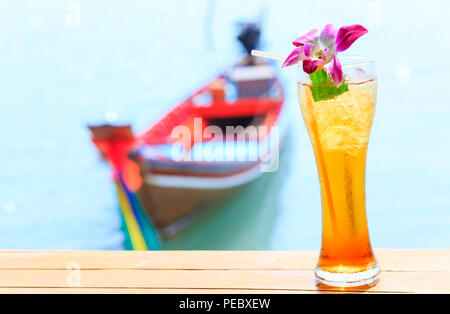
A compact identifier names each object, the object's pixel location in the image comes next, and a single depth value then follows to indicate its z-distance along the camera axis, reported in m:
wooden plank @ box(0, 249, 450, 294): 1.38
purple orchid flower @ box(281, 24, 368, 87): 1.31
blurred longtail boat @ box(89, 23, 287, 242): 7.26
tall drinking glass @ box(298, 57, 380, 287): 1.34
